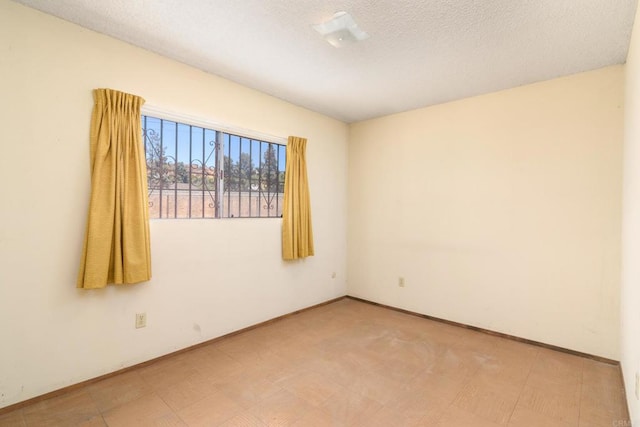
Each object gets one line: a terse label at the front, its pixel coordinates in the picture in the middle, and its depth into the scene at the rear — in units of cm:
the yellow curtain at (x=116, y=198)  206
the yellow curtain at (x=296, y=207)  341
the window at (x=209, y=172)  253
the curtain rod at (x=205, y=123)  243
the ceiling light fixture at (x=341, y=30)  194
